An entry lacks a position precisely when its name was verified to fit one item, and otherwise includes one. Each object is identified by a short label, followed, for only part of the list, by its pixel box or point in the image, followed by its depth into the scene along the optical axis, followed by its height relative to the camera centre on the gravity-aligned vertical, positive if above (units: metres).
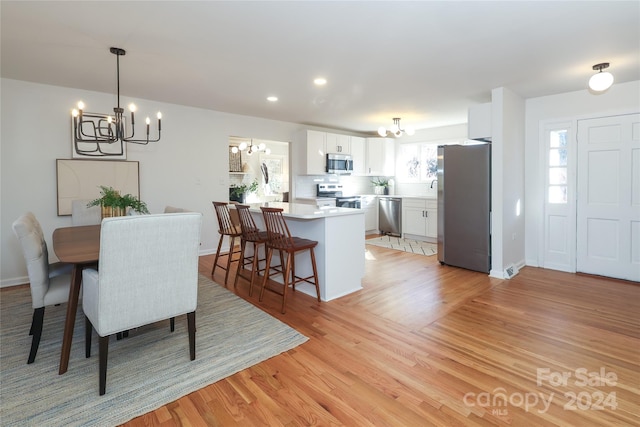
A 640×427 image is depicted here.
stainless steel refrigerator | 4.14 -0.01
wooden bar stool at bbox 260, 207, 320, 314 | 2.97 -0.37
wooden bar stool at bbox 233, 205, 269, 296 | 3.33 -0.28
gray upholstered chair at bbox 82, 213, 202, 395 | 1.75 -0.41
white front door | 3.78 +0.09
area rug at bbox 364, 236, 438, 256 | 5.59 -0.75
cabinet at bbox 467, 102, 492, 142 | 4.09 +1.08
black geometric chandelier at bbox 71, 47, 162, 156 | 3.96 +0.94
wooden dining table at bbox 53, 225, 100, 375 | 1.91 -0.32
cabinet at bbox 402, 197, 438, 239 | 6.18 -0.24
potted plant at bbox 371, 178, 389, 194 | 7.53 +0.46
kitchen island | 3.20 -0.43
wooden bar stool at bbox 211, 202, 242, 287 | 3.78 -0.22
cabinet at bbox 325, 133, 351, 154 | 6.40 +1.29
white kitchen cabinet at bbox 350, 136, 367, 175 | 6.96 +1.14
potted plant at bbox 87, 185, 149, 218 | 2.82 +0.02
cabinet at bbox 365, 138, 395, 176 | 7.22 +1.12
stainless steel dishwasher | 6.76 -0.22
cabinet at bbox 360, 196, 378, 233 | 7.00 -0.13
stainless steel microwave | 6.38 +0.86
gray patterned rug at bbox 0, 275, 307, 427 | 1.70 -1.04
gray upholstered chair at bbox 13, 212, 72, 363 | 1.98 -0.50
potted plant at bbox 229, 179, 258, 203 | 7.40 +0.32
